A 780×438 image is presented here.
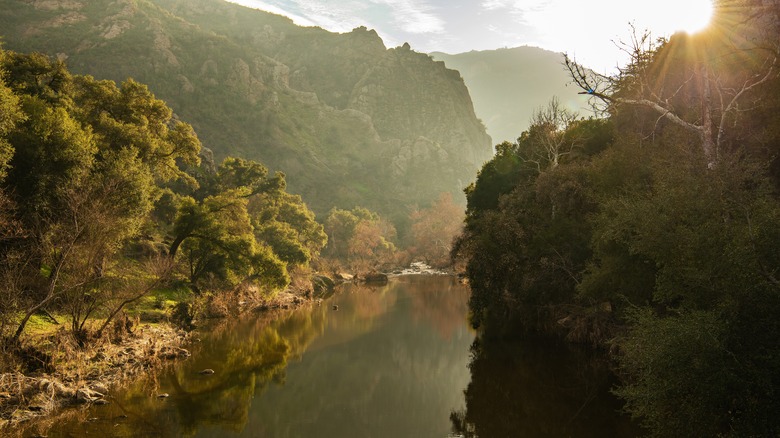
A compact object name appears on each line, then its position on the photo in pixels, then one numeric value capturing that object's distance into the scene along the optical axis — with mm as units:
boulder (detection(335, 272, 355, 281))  78250
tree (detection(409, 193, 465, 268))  104750
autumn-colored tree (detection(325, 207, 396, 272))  99250
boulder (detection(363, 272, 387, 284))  78462
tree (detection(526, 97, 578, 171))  39791
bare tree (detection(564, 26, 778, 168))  17250
